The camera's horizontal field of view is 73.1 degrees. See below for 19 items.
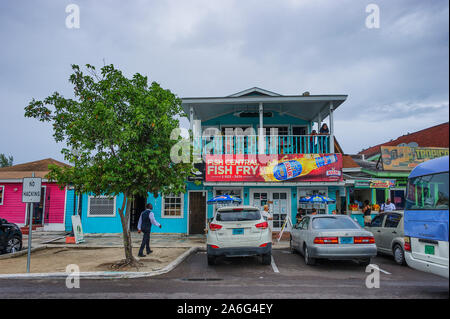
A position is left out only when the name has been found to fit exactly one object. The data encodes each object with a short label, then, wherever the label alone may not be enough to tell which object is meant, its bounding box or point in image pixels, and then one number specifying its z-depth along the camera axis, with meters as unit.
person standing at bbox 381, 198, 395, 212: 13.51
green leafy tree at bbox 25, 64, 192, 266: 7.91
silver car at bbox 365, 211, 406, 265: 8.62
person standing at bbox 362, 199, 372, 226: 14.55
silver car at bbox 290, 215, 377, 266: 7.74
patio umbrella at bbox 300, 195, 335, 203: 13.34
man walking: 9.98
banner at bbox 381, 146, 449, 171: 16.59
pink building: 18.11
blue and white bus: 5.14
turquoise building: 14.36
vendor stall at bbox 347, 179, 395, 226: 15.41
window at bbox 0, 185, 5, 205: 18.55
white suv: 8.21
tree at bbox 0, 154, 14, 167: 48.16
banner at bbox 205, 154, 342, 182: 14.30
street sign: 8.16
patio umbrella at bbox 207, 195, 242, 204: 12.98
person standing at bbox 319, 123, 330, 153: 15.65
